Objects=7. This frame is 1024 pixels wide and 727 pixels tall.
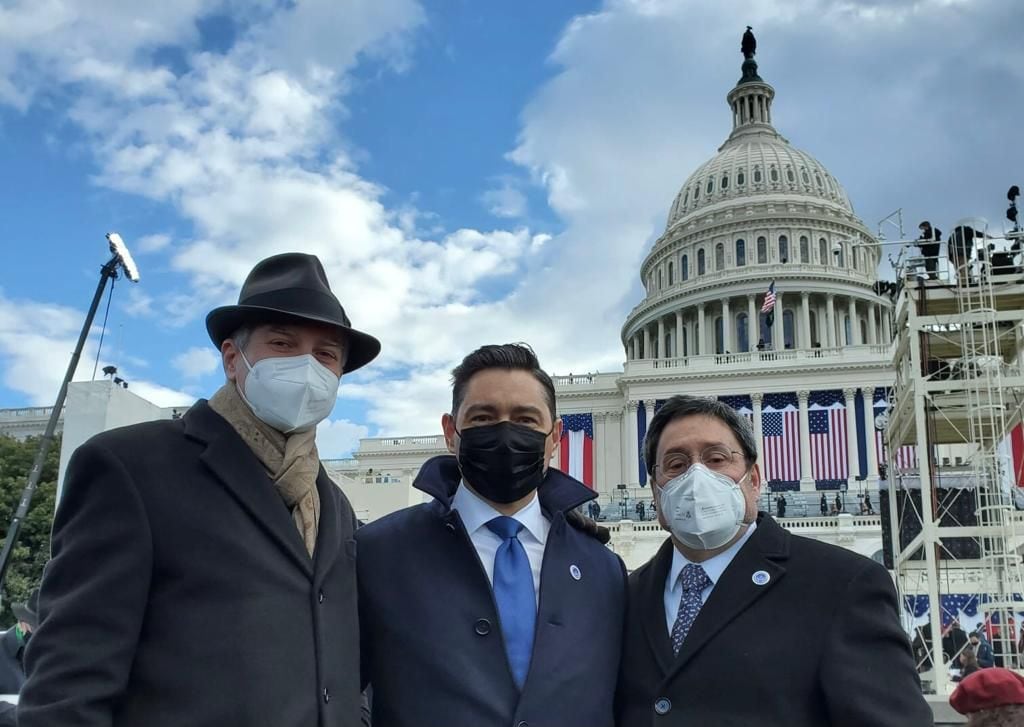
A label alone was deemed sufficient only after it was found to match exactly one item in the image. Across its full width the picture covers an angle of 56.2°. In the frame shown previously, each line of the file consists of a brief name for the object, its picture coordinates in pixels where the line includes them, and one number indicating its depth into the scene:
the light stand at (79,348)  17.94
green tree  29.64
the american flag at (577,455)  50.75
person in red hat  3.71
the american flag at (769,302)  62.06
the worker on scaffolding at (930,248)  20.92
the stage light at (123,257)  20.45
